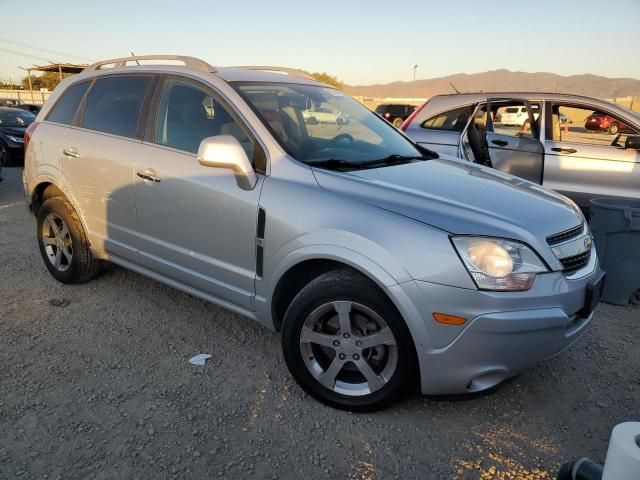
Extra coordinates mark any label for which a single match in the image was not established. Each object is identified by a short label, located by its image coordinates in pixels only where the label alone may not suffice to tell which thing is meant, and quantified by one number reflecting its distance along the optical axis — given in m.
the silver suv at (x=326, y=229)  2.36
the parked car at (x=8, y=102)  20.70
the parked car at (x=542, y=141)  5.77
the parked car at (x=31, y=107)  17.08
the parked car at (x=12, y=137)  12.00
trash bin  4.21
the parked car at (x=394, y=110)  24.21
